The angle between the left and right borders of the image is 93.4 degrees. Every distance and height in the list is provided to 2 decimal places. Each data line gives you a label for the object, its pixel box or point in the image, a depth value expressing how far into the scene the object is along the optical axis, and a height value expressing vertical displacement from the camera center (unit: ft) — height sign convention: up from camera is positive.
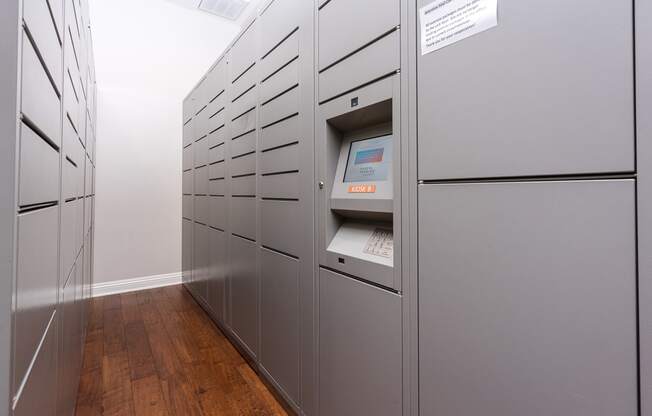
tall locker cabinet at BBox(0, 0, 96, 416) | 1.87 +0.03
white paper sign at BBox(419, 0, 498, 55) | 2.45 +1.61
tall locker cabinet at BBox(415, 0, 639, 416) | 1.88 -0.04
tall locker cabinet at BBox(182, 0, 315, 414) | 4.74 +0.28
